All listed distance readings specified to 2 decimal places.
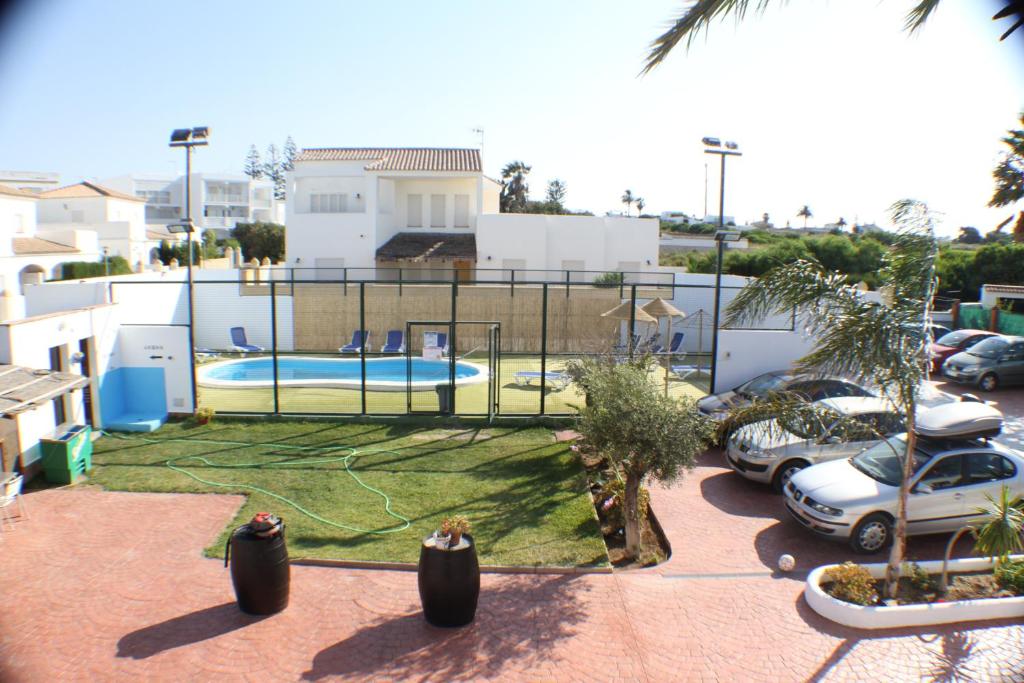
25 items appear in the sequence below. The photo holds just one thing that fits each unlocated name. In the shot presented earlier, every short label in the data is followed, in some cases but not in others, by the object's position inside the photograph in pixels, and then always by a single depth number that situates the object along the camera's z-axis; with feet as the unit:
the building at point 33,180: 238.07
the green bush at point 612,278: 88.93
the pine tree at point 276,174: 282.97
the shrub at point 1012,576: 25.76
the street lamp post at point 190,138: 44.45
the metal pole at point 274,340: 47.70
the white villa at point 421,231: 100.42
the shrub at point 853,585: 24.72
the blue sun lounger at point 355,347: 73.28
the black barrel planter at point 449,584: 22.89
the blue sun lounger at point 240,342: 75.06
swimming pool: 58.90
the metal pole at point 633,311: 49.63
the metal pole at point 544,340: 48.39
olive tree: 27.73
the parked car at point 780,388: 42.50
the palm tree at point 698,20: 18.94
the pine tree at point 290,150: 288.30
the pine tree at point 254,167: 285.23
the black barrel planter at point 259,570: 23.49
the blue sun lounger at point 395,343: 73.44
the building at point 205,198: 240.94
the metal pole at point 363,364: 47.39
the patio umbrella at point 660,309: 54.70
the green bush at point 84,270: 102.32
